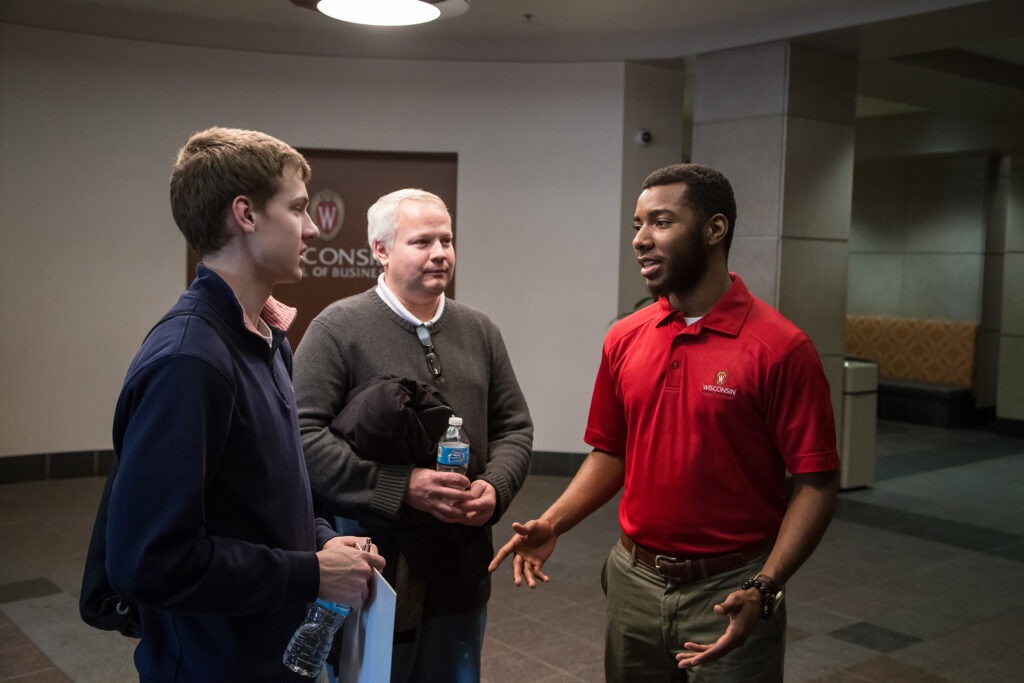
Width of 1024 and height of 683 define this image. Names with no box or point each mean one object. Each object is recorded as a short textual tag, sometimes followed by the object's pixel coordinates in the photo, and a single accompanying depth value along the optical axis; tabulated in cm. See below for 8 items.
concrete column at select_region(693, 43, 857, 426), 648
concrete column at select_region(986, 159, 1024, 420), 1062
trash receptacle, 710
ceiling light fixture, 361
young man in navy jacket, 146
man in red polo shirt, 207
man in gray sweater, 232
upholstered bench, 1075
